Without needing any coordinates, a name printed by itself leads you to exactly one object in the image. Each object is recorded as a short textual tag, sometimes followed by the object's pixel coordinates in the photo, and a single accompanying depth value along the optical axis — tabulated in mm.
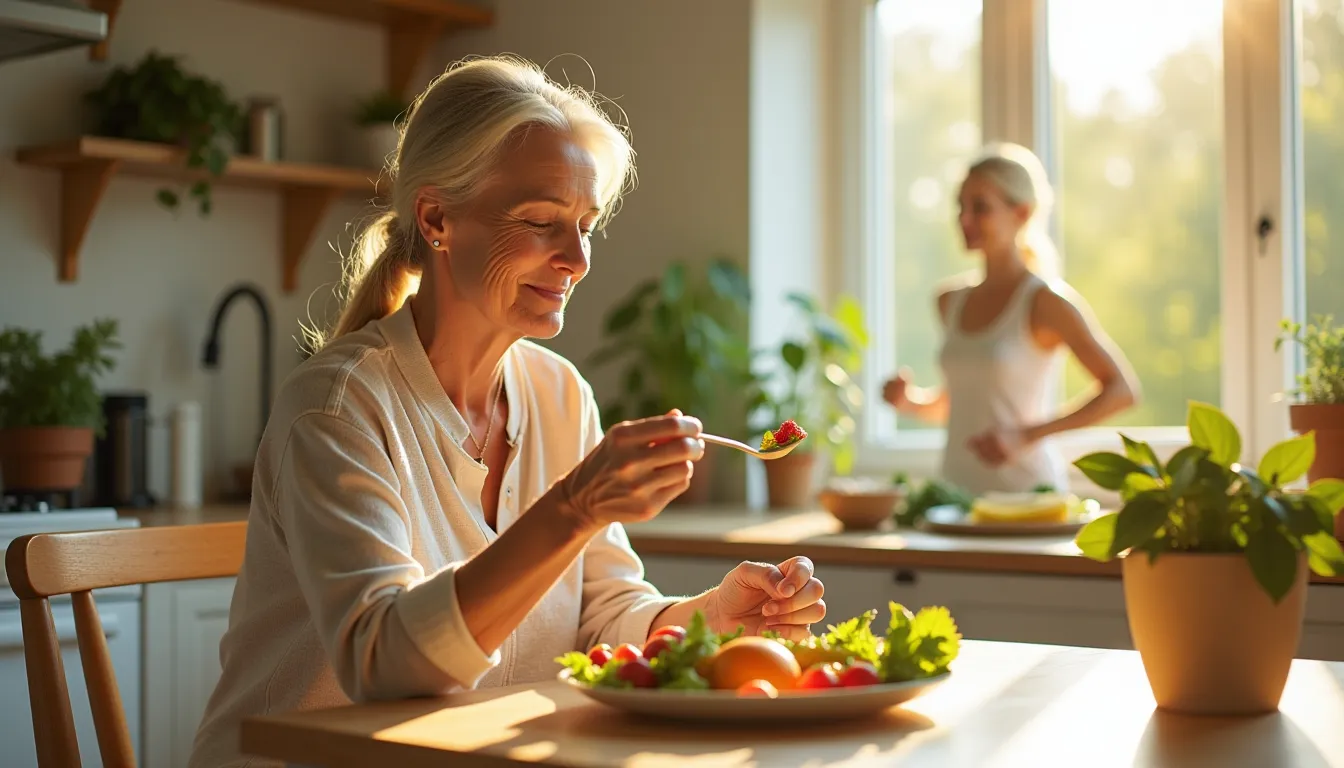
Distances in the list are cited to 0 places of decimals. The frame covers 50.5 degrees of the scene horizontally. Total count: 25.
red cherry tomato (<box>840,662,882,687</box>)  1076
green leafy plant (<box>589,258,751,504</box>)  3404
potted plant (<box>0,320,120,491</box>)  2807
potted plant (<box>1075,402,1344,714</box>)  1067
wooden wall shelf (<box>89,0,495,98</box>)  3715
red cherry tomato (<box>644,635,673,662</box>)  1126
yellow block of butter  2600
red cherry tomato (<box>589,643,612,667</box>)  1163
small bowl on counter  2742
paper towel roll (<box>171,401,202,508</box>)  3297
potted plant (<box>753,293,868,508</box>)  3367
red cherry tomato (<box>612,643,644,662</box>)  1132
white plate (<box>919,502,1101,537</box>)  2580
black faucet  3379
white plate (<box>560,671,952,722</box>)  1011
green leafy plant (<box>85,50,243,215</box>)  3156
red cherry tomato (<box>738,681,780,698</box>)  1029
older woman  1177
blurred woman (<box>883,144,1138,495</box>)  2916
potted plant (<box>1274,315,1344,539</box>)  2102
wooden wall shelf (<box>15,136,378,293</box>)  3070
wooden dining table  963
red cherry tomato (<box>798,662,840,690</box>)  1071
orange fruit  1066
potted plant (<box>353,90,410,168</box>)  3656
